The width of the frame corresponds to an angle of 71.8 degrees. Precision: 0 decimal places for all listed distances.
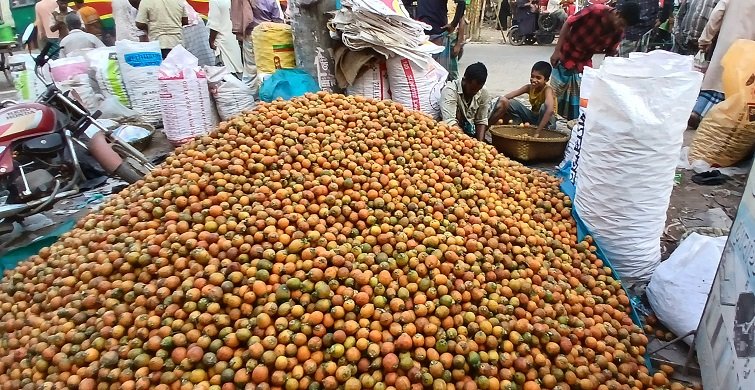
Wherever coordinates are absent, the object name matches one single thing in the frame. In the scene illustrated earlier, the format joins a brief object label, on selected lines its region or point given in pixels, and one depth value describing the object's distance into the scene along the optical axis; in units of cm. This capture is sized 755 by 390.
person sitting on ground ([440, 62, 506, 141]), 466
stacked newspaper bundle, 423
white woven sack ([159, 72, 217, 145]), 499
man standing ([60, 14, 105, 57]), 654
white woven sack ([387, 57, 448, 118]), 451
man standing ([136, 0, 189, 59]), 638
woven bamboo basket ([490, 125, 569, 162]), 451
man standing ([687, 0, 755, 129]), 546
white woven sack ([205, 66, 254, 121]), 528
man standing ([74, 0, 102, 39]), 766
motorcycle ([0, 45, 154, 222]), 339
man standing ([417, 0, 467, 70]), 613
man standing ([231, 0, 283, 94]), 649
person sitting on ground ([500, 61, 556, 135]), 492
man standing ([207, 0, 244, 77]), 754
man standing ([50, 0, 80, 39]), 734
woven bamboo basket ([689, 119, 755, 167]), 438
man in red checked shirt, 540
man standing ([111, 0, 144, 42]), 711
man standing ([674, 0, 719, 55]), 652
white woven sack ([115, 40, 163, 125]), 562
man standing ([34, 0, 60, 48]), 772
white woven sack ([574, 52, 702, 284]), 249
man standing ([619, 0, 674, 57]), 780
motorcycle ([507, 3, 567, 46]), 1385
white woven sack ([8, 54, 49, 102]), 554
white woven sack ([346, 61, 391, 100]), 459
